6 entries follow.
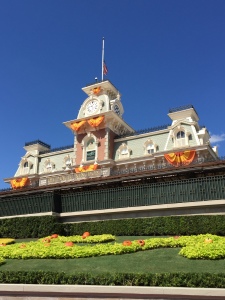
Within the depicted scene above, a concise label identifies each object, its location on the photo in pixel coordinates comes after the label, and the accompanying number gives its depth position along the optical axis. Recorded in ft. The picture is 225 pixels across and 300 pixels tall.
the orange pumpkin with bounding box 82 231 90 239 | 55.07
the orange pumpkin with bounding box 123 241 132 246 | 42.49
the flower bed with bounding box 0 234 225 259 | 36.02
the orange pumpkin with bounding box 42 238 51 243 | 52.16
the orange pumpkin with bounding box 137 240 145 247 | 42.76
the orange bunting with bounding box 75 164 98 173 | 119.74
